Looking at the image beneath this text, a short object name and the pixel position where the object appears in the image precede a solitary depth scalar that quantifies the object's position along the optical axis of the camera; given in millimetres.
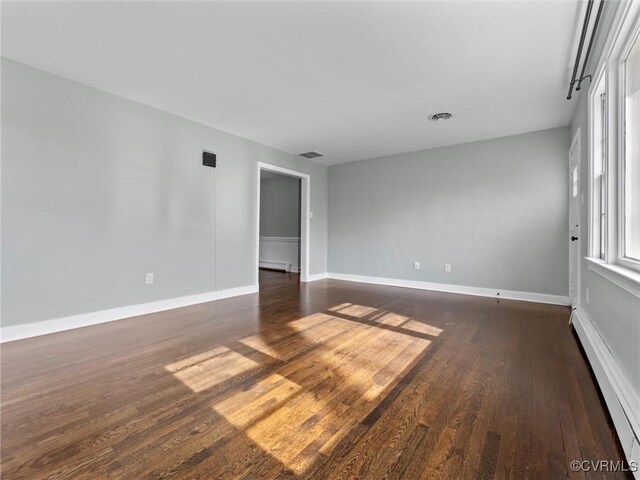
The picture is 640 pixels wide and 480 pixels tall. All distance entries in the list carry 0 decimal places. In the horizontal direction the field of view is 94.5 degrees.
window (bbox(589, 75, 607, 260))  2439
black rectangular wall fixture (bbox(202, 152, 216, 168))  4070
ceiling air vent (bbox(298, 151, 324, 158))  5426
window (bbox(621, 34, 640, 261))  1631
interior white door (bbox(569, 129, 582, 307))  3254
